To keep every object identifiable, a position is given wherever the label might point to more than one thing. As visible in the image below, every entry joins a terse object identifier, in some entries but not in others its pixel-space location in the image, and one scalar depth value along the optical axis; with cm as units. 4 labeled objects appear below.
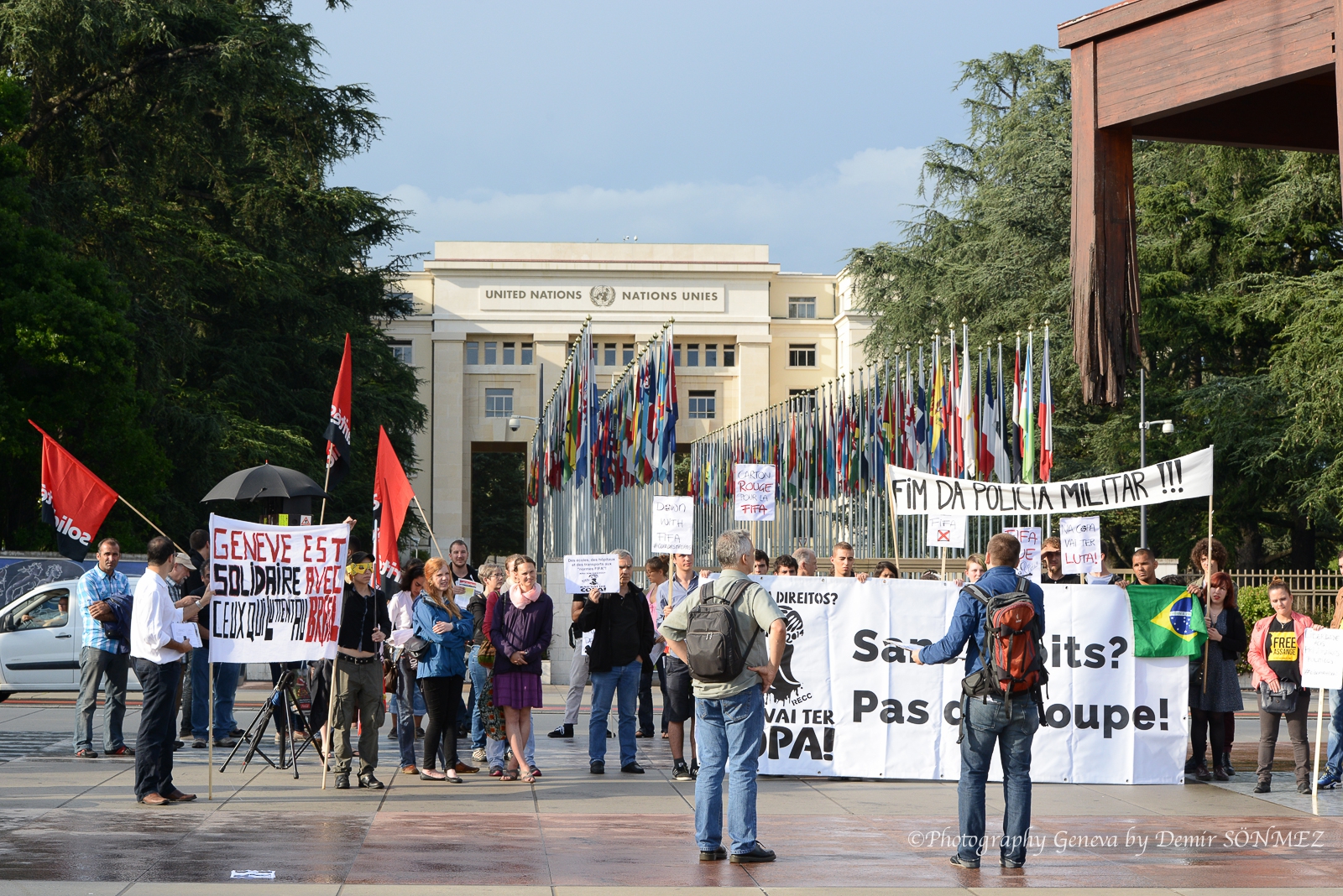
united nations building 8319
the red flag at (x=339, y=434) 1560
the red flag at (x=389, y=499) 1482
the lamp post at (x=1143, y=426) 3414
